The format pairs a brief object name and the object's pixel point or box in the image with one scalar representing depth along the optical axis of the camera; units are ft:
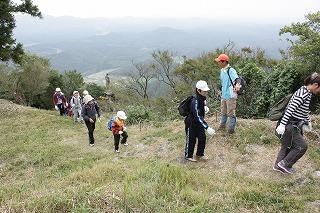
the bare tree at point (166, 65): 148.66
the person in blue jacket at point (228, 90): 30.42
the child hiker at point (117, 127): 38.17
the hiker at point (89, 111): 40.88
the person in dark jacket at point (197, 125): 27.58
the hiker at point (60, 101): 64.64
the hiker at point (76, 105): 56.29
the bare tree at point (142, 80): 158.20
